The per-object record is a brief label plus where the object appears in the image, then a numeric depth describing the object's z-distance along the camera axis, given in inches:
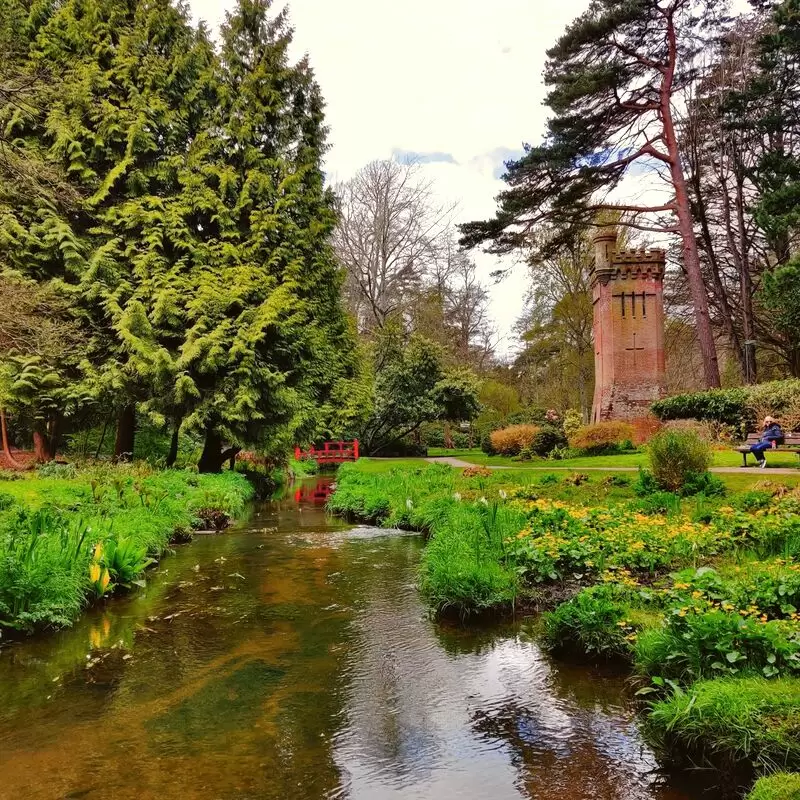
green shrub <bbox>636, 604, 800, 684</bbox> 133.3
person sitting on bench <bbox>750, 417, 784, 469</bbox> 492.4
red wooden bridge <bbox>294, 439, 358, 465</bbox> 1116.5
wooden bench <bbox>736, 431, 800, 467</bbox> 488.4
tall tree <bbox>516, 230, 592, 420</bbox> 1393.9
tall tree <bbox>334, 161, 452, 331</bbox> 1412.4
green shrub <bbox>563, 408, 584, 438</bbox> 970.3
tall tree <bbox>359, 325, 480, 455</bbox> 1251.8
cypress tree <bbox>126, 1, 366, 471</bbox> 603.8
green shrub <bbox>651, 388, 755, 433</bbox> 700.0
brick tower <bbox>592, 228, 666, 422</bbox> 976.3
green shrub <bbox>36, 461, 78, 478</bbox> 515.6
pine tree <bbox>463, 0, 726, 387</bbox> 826.8
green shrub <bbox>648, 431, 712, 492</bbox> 379.9
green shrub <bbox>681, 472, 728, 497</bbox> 354.6
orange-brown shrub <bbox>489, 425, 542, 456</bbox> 938.7
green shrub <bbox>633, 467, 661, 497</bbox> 376.2
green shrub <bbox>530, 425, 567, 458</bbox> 837.2
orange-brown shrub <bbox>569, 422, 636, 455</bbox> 791.1
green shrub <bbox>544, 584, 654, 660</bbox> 177.2
